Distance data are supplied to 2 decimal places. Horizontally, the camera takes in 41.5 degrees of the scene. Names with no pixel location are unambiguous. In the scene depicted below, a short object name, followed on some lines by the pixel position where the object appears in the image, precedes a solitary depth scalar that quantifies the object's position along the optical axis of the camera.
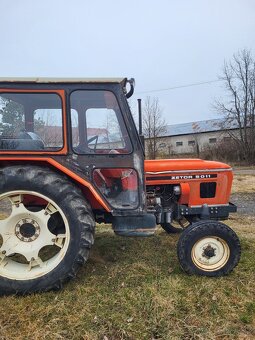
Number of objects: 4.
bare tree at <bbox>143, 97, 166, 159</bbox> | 31.80
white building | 32.19
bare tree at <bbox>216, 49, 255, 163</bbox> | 29.07
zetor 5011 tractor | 3.26
